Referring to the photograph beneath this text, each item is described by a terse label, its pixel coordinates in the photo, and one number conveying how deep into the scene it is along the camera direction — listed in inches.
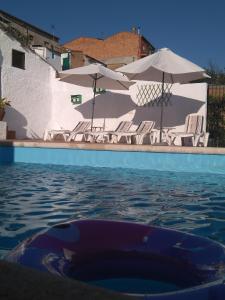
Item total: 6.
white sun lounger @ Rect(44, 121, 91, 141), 378.6
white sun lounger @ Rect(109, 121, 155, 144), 341.6
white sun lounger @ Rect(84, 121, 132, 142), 351.1
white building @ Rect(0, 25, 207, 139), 376.9
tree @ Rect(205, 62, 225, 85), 911.9
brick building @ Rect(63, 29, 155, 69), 1282.8
